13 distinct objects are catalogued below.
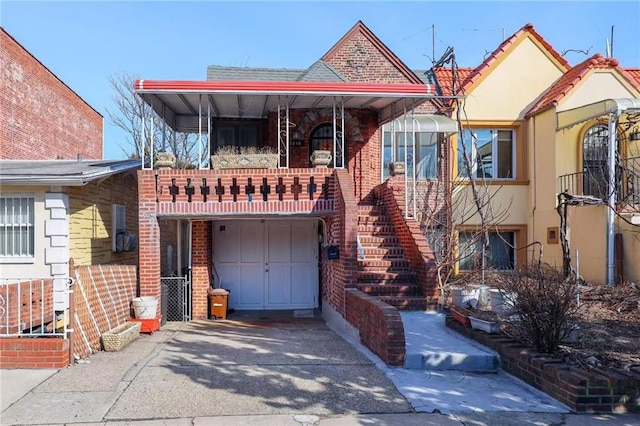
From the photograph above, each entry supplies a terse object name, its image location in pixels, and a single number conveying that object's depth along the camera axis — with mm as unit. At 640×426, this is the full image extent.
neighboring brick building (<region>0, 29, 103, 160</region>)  17281
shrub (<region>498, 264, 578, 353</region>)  6184
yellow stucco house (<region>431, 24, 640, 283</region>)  12789
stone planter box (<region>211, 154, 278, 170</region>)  10453
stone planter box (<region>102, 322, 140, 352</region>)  7680
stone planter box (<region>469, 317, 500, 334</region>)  7324
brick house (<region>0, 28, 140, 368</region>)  6672
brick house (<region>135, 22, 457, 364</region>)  9719
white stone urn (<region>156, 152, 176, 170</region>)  10211
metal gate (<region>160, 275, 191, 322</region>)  11227
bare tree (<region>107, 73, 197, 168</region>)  27469
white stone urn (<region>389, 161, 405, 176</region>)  11719
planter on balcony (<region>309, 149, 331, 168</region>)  10602
